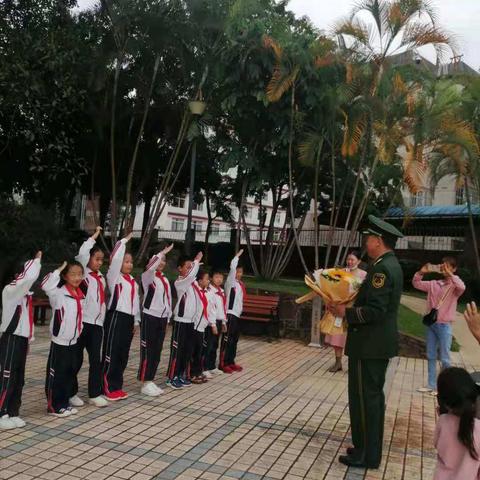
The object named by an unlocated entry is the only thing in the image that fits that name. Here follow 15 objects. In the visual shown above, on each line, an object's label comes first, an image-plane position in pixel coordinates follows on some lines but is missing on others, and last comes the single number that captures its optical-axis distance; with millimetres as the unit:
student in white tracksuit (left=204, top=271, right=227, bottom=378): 7379
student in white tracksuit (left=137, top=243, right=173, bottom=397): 6293
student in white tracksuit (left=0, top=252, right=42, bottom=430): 4863
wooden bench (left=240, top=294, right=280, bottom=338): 10992
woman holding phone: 7094
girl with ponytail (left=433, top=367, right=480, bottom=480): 2826
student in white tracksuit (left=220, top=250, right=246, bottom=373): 7934
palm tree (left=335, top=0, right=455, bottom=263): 10633
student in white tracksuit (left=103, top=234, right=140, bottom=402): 5887
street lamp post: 11480
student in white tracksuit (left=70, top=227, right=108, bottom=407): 5676
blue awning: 20922
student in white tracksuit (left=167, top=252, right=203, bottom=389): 6719
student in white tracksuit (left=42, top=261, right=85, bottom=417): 5254
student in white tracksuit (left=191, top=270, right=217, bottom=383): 6949
